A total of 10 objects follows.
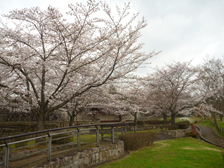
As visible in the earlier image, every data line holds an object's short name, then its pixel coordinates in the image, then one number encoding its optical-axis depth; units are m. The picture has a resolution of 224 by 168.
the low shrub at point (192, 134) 15.32
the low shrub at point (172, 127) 15.03
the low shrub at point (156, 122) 23.57
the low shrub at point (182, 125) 16.27
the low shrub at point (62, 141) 8.00
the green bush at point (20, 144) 7.09
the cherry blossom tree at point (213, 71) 20.28
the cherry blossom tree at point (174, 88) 15.66
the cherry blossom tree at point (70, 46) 6.76
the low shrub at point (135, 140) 8.53
